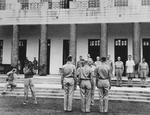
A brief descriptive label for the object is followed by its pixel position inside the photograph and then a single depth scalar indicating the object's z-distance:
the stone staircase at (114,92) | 14.77
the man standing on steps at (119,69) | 17.89
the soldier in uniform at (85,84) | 10.70
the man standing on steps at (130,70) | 18.31
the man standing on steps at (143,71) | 18.03
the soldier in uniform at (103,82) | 10.57
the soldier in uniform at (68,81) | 10.84
